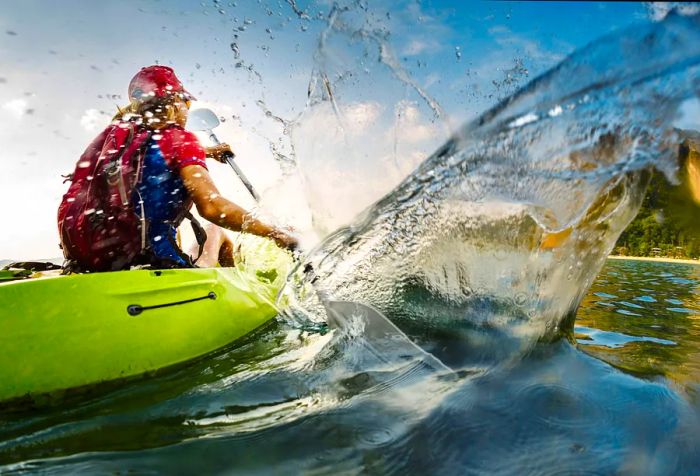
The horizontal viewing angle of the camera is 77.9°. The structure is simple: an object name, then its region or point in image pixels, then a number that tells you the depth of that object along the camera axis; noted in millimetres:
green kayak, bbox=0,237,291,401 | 2188
